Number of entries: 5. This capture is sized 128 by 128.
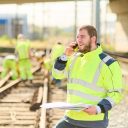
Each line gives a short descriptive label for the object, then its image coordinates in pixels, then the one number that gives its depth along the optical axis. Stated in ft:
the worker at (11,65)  61.67
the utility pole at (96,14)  50.23
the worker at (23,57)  59.06
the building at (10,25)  301.63
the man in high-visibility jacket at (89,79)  14.32
